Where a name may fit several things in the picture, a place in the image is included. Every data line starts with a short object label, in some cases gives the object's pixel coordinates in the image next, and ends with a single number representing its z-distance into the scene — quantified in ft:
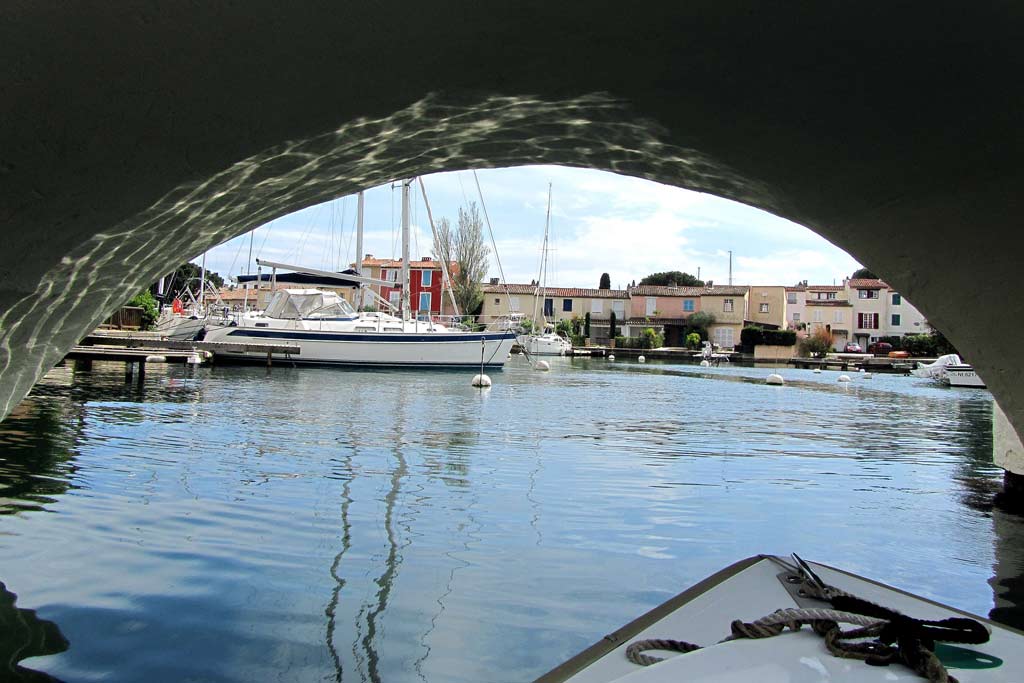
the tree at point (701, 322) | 211.61
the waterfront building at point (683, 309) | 212.23
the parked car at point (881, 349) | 194.80
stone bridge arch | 8.52
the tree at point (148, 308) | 130.95
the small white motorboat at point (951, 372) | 104.99
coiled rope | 8.02
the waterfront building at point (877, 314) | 225.97
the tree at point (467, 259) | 187.01
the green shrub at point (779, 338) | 191.14
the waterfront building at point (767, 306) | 220.02
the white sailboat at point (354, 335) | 98.12
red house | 206.90
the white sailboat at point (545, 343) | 161.58
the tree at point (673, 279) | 268.82
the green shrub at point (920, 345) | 178.70
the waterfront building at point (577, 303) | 219.00
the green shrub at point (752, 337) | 194.08
